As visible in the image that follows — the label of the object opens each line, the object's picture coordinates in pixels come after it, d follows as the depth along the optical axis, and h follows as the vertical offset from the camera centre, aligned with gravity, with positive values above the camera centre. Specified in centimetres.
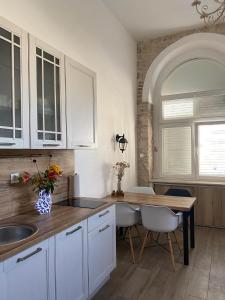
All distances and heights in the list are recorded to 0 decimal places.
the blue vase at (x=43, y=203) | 222 -46
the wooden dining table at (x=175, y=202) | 307 -68
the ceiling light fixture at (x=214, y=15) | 390 +225
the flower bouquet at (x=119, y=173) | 379 -34
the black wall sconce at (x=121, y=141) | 403 +17
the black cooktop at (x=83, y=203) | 254 -55
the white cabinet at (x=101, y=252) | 227 -100
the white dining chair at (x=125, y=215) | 321 -83
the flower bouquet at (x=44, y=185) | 222 -30
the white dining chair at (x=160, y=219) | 298 -83
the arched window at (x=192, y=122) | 474 +57
